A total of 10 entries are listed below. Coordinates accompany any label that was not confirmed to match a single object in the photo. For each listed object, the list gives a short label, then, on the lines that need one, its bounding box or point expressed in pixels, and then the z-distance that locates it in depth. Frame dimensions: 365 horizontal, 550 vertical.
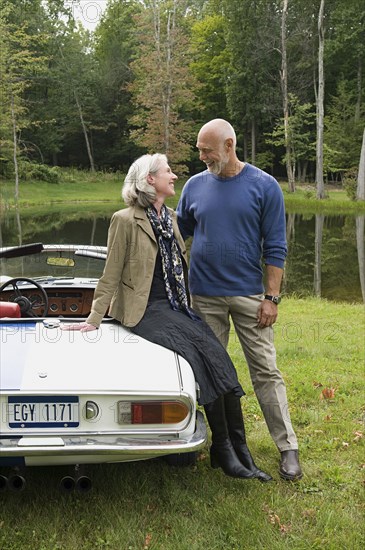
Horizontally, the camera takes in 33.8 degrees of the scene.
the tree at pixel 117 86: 51.84
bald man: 3.79
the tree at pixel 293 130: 39.85
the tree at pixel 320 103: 35.20
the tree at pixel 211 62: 49.56
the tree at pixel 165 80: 38.69
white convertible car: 2.95
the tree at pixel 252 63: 43.22
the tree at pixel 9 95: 33.84
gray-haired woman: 3.45
